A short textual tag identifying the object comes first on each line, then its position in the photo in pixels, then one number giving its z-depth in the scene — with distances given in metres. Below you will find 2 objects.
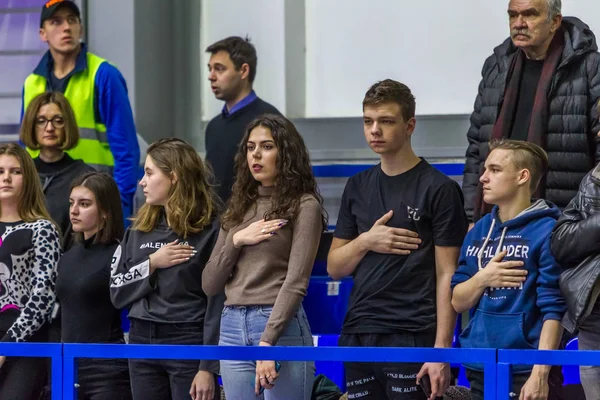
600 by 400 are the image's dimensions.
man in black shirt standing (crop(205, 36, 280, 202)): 13.47
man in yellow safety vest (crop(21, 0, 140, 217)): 13.22
